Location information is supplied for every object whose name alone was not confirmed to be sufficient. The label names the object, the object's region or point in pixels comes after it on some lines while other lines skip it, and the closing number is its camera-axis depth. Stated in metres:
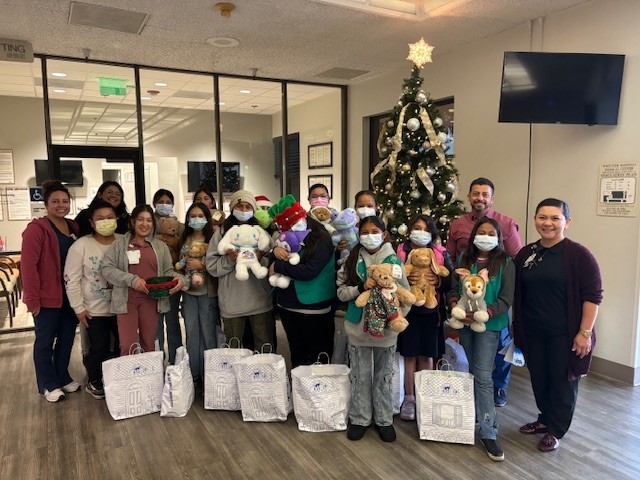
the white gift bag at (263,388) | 3.07
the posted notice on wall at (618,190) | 3.62
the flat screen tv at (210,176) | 6.30
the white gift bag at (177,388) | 3.18
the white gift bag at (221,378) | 3.22
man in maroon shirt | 3.26
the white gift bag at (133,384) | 3.15
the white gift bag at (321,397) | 2.95
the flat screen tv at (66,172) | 5.52
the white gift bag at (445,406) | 2.81
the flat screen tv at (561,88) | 3.64
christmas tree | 3.97
